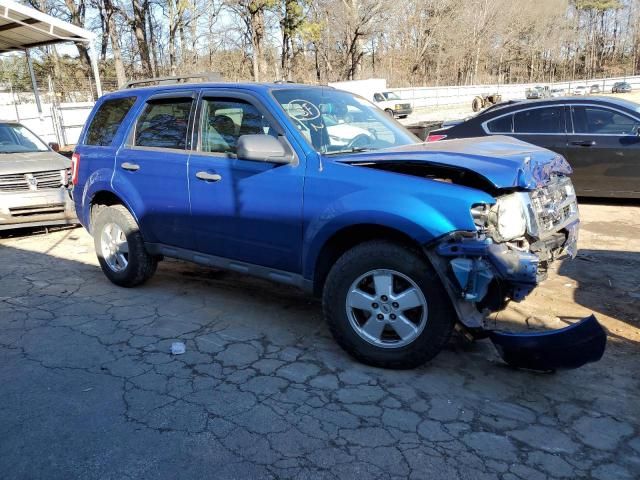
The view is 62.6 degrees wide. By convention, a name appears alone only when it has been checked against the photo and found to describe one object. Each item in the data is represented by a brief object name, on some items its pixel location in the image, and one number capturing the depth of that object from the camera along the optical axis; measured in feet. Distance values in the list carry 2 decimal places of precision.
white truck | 99.91
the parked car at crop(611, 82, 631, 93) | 165.52
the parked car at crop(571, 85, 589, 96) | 172.95
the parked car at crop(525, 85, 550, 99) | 137.69
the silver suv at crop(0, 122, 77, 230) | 24.57
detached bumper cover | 9.80
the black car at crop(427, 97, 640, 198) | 24.58
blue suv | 10.36
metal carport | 38.27
